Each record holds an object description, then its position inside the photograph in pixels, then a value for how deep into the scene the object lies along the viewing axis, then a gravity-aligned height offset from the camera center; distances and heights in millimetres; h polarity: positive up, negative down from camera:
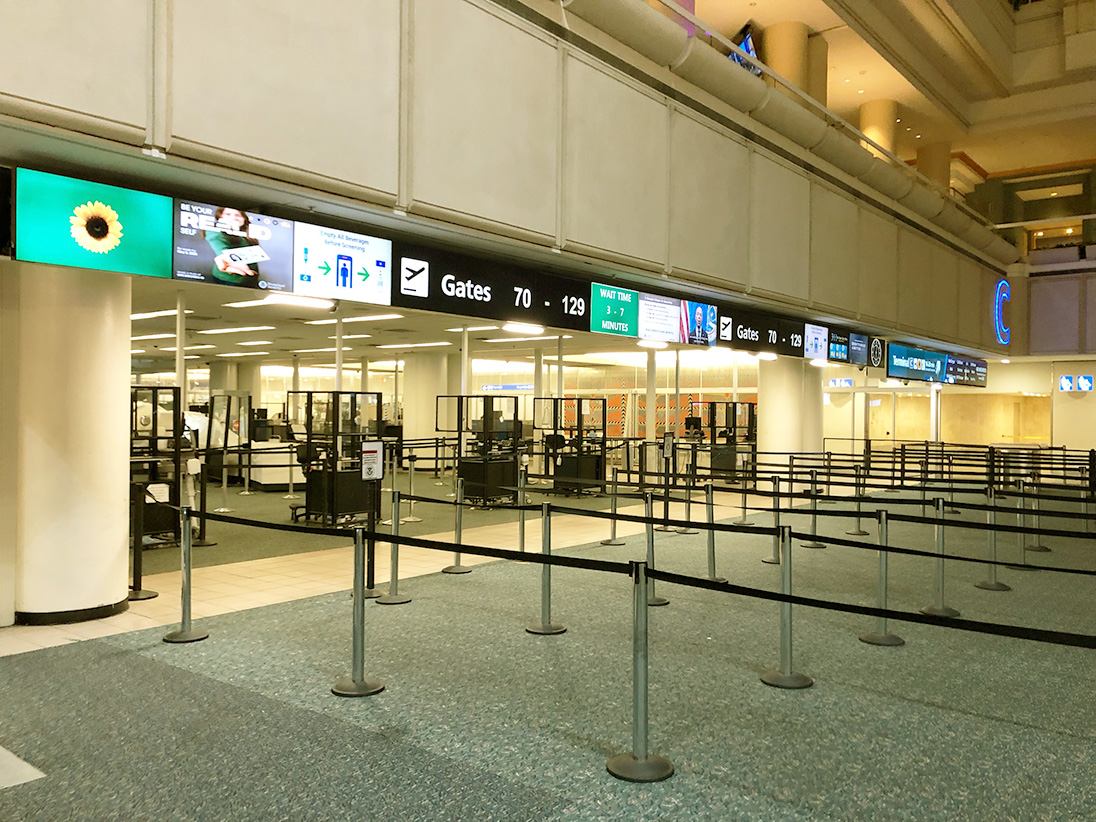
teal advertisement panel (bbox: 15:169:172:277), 4914 +1263
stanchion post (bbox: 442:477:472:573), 8406 -1439
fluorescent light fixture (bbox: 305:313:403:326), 14055 +1907
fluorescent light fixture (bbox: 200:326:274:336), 16281 +1941
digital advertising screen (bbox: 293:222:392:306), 6336 +1305
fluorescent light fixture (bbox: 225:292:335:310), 6888 +1129
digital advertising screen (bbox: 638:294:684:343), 10103 +1378
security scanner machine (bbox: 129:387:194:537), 8844 -643
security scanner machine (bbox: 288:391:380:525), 11312 -835
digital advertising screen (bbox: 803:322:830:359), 13391 +1443
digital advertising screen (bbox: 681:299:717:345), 10789 +1407
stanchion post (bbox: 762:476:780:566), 9140 -1483
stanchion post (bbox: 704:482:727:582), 7906 -1063
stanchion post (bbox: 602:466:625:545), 10398 -1491
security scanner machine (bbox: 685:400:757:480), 19484 -198
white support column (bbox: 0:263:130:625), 6156 -145
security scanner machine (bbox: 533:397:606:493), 16391 -617
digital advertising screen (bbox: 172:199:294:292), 5633 +1286
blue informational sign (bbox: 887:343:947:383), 16859 +1389
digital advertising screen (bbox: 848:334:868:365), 15039 +1462
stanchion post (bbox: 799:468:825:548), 10112 -1549
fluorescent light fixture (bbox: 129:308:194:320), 13844 +1949
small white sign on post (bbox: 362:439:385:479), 7418 -317
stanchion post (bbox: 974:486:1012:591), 7957 -1555
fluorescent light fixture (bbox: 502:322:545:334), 15541 +1903
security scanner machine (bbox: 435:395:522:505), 14443 -646
